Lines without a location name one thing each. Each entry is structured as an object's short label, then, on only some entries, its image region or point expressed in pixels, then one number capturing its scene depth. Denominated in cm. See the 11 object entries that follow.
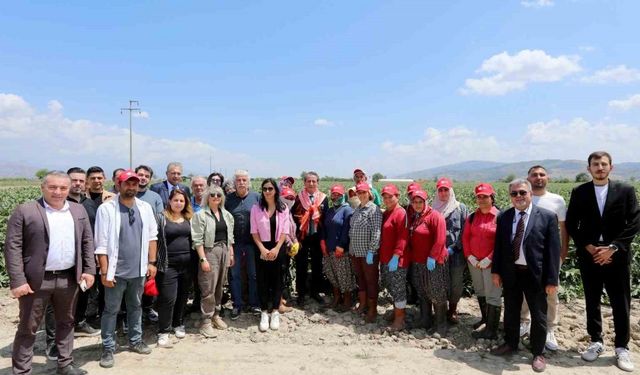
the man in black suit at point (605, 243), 436
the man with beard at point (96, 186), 512
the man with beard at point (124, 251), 427
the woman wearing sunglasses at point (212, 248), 512
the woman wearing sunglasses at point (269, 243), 553
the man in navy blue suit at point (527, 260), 432
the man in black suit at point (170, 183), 650
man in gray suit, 372
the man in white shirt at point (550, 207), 482
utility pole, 4390
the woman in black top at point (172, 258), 482
